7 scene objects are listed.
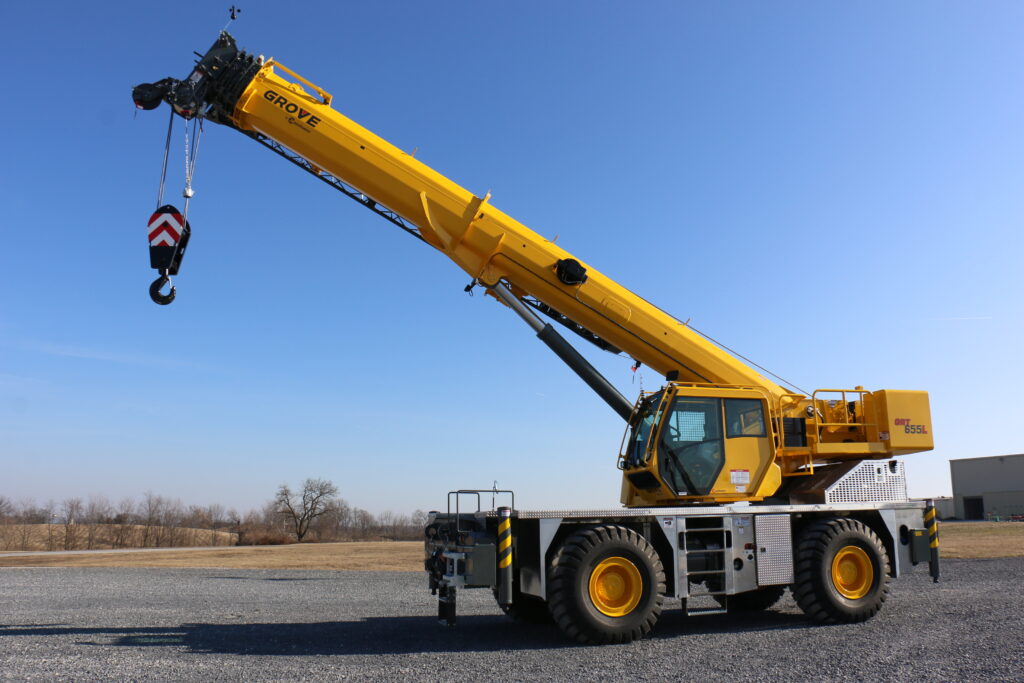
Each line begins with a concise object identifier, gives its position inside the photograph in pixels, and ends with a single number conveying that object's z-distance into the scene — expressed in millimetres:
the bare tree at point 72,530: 53906
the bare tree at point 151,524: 60544
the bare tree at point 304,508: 79188
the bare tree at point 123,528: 58688
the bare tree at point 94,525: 56219
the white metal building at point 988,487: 70375
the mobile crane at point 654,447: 9602
